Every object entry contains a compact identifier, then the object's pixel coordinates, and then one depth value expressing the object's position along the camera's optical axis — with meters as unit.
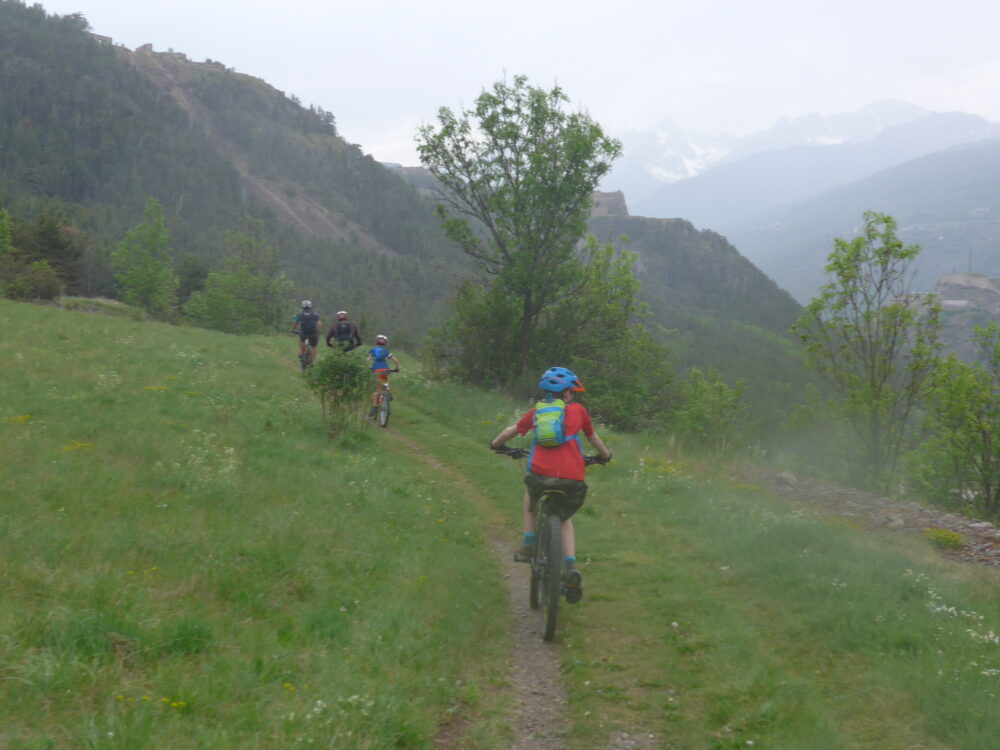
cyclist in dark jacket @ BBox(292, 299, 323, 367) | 20.55
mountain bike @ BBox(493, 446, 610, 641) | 6.89
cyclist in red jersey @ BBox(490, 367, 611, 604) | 7.29
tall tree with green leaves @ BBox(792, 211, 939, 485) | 20.00
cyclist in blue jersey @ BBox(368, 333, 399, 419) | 17.78
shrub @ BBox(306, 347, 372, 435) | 13.84
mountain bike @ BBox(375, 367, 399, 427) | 17.81
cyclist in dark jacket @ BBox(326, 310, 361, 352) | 17.55
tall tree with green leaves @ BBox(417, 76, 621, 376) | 23.73
